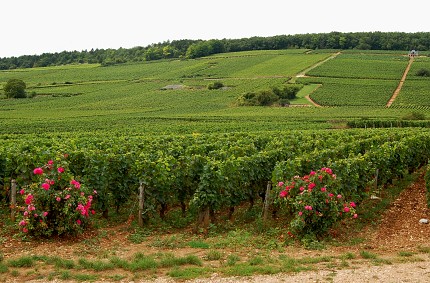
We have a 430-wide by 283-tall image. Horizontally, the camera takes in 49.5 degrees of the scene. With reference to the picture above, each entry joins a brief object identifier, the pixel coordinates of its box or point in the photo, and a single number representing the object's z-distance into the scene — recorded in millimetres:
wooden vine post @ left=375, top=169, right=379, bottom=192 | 20909
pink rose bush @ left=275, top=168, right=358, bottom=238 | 13883
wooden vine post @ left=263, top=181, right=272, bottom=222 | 15734
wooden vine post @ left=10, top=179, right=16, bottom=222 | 14773
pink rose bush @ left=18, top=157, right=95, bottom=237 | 13008
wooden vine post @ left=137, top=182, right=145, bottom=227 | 15125
